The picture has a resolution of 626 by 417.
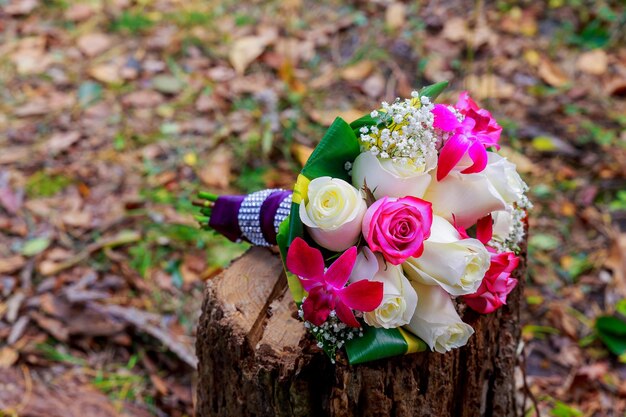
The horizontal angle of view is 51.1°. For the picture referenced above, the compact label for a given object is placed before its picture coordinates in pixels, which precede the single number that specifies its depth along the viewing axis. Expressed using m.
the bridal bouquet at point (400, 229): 1.07
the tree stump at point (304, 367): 1.17
